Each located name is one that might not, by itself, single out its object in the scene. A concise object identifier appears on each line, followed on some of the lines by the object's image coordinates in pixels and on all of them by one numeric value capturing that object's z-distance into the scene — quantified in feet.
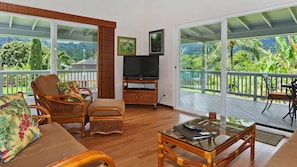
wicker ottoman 9.03
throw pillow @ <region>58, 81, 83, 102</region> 9.20
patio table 10.90
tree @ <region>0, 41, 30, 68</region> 11.67
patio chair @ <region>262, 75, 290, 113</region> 11.88
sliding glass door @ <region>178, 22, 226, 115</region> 12.59
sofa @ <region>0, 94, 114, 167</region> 3.82
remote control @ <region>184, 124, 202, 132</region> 6.02
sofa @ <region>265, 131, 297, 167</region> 3.94
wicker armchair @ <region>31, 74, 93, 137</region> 8.34
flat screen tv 15.23
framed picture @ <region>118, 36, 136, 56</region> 15.94
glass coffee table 4.98
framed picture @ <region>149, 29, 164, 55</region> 15.67
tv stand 14.89
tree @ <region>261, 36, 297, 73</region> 13.88
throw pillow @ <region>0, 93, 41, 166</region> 4.06
